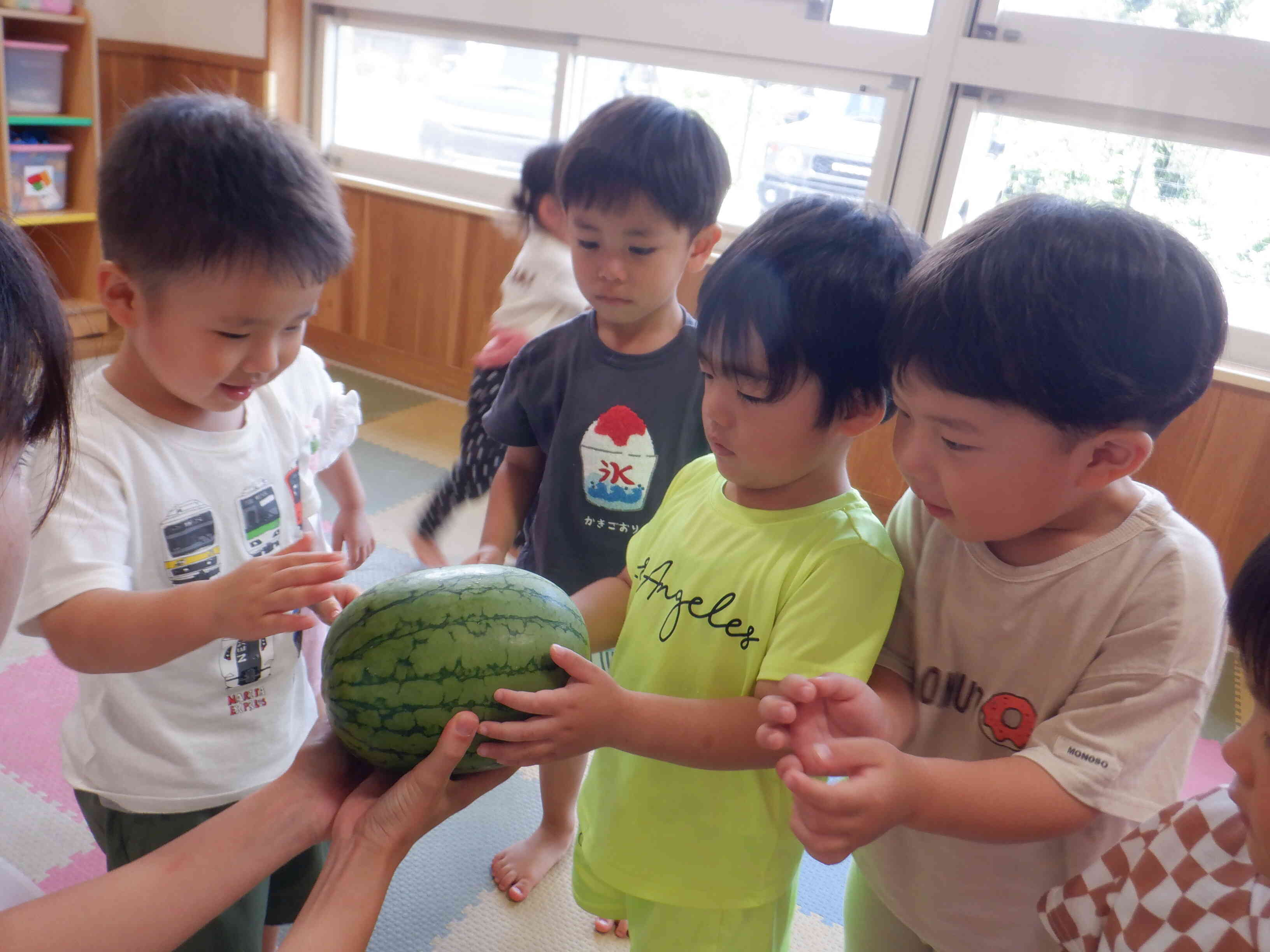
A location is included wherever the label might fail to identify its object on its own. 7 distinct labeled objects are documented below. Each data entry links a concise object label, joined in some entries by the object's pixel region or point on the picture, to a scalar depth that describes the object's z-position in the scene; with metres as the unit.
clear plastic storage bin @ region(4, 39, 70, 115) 4.30
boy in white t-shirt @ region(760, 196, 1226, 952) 0.85
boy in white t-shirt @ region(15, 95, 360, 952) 1.07
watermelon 1.02
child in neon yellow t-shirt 1.02
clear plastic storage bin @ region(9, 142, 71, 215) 4.35
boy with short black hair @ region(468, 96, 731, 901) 1.53
